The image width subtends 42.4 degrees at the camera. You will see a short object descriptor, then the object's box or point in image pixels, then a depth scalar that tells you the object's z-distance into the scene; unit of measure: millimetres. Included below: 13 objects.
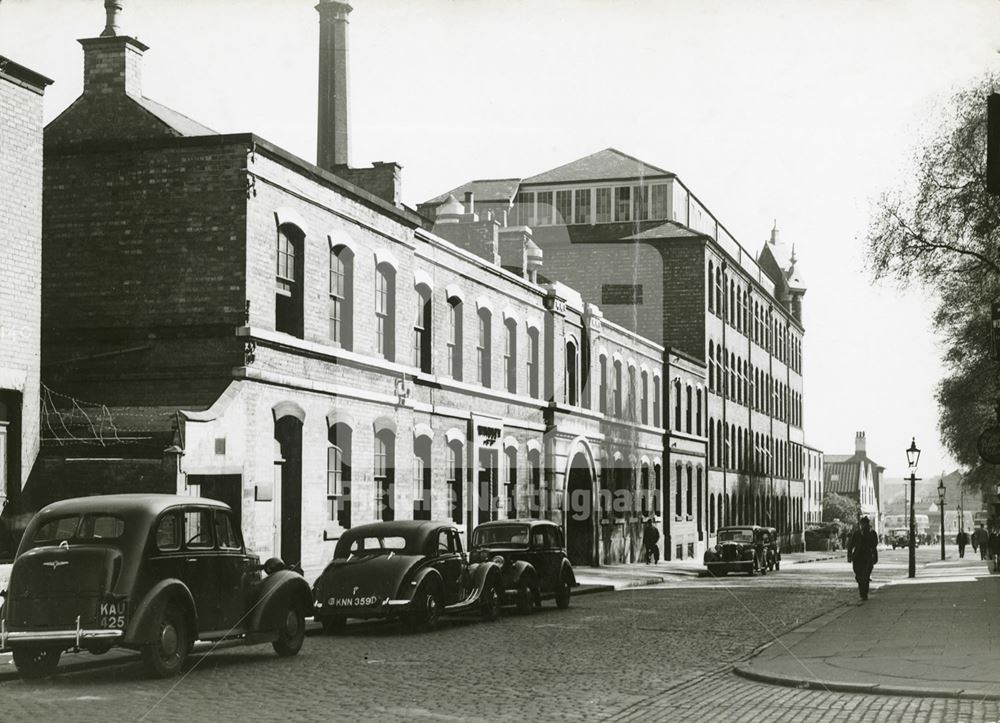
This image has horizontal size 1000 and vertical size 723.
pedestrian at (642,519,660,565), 44250
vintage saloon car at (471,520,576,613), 21797
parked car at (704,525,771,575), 40625
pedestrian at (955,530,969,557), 68188
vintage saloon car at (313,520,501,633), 17531
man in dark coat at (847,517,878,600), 25594
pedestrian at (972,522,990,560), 60812
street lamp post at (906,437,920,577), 39834
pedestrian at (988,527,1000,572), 41625
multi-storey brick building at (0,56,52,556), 18516
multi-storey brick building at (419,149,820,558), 53500
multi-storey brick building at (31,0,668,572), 20969
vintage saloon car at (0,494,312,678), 12117
